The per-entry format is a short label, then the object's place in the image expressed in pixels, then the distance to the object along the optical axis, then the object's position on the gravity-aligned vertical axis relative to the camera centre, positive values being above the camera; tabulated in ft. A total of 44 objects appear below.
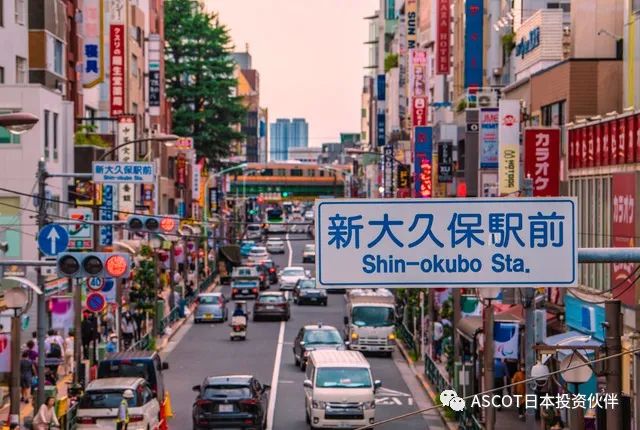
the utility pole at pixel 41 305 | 99.66 -7.63
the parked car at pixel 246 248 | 375.25 -13.22
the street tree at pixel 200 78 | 405.39 +36.76
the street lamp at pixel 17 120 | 65.82 +3.83
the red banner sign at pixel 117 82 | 221.66 +19.10
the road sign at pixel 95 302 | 134.82 -9.98
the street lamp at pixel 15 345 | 96.26 -10.39
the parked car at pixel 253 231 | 497.46 -11.84
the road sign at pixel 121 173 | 116.57 +2.35
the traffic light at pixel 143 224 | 122.64 -2.12
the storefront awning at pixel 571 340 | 94.41 -10.50
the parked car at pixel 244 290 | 266.77 -17.22
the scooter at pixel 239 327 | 189.56 -17.50
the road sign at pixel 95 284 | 134.51 -8.22
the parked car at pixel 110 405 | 97.50 -14.70
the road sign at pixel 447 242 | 35.70 -1.04
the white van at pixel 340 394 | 111.14 -15.67
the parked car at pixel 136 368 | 111.24 -13.62
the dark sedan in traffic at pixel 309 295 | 260.62 -17.77
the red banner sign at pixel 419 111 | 289.94 +19.16
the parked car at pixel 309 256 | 389.97 -15.60
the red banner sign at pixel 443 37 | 273.95 +32.96
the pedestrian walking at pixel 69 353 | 149.07 -16.82
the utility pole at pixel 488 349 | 93.45 -10.06
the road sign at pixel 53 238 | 100.17 -2.78
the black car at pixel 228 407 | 105.50 -15.85
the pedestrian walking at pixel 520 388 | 107.26 -14.69
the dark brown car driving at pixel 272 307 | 223.71 -17.32
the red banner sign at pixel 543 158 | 128.67 +4.20
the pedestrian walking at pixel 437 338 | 155.22 -15.53
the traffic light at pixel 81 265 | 81.51 -3.86
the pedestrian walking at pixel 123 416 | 94.89 -14.93
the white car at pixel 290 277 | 286.25 -15.91
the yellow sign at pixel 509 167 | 138.10 +3.58
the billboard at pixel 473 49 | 216.74 +24.69
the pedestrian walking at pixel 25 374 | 126.82 -16.27
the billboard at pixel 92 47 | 212.64 +23.76
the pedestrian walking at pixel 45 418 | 94.07 -14.99
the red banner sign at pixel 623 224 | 103.95 -1.63
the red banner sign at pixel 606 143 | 108.27 +5.17
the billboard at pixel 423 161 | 224.33 +6.86
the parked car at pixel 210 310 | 222.28 -17.65
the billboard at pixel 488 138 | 151.02 +7.13
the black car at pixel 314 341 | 156.46 -15.96
